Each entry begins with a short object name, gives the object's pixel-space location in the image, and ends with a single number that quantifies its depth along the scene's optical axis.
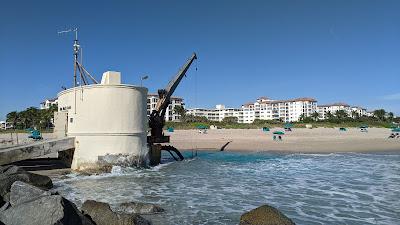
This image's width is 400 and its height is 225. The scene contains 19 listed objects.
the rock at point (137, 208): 11.51
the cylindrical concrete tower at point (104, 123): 21.12
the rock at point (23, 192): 9.05
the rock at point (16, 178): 10.70
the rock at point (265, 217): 9.16
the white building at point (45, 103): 166.50
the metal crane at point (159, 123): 27.76
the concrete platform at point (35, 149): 18.05
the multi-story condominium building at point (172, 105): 140.36
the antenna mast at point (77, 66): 24.94
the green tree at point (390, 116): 154.88
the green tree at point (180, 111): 137.64
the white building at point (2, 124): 163.80
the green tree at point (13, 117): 110.25
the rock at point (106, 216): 8.91
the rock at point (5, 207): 8.17
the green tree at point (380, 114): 151.54
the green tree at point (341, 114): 150.40
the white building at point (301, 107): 196.00
